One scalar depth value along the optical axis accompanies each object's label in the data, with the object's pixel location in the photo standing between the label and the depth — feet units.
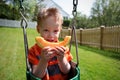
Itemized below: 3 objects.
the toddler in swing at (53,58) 3.05
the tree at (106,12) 62.29
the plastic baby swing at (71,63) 2.88
